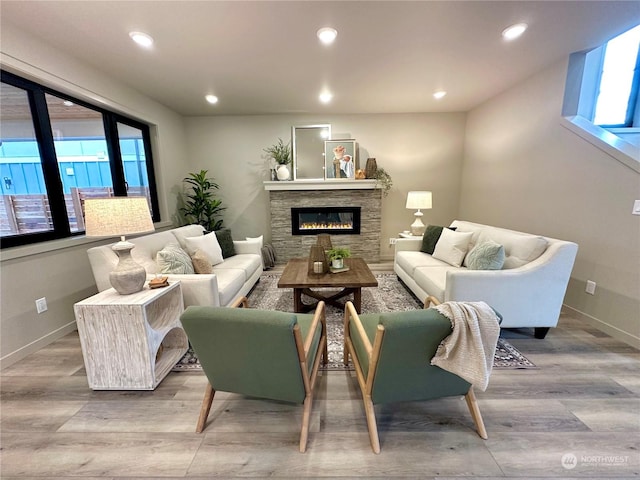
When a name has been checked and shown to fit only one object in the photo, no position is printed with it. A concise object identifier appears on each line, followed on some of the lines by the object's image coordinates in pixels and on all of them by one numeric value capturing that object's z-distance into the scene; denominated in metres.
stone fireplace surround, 4.36
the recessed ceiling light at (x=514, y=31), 2.04
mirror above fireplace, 4.38
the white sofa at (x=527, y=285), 2.07
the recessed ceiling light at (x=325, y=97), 3.47
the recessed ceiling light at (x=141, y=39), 2.07
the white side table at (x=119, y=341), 1.60
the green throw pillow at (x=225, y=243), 3.36
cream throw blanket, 1.05
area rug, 1.92
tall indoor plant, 4.27
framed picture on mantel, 4.37
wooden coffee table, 2.35
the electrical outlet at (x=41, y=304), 2.15
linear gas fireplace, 4.57
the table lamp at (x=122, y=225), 1.59
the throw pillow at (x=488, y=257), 2.25
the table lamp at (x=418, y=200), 3.98
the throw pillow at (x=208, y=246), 2.82
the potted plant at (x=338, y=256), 2.64
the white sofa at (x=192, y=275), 2.03
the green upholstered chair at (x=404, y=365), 1.05
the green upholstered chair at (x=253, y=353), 1.08
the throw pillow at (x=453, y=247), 2.84
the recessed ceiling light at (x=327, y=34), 2.05
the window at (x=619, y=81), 2.46
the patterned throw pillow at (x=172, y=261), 2.25
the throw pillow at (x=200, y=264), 2.50
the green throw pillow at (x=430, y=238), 3.34
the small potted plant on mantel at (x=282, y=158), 4.32
